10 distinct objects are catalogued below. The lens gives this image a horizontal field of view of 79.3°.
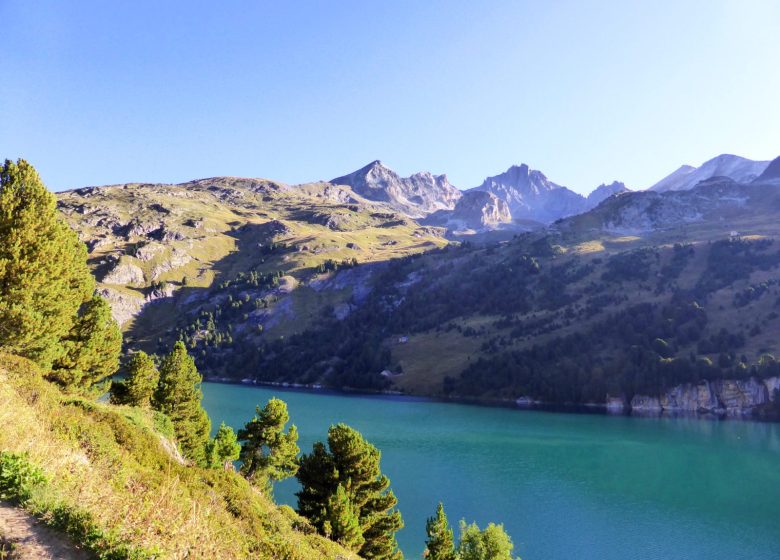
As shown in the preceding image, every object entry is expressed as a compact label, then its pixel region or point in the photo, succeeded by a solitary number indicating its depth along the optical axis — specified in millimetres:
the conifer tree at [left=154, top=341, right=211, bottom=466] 42438
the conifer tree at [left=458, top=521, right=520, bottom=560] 34094
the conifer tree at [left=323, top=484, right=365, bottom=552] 26547
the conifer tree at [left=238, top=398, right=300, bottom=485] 42125
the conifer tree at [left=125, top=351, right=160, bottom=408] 41375
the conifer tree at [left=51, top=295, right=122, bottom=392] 33812
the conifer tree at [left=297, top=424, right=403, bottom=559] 31031
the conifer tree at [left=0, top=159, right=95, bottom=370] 27734
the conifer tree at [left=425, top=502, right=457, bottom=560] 30812
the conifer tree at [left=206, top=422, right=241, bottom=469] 45469
